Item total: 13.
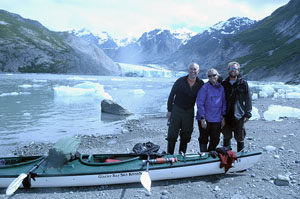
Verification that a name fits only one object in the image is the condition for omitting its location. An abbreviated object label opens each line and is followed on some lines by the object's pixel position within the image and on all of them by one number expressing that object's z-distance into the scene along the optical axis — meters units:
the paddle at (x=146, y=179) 4.51
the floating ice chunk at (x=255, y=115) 12.41
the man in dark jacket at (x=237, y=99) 5.22
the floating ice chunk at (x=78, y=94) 24.84
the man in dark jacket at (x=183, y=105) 5.50
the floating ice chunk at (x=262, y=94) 27.31
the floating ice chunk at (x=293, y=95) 24.20
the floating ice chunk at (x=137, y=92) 31.80
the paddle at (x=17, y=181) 4.44
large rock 16.41
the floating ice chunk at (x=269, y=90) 31.09
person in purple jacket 5.33
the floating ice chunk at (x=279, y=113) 11.93
